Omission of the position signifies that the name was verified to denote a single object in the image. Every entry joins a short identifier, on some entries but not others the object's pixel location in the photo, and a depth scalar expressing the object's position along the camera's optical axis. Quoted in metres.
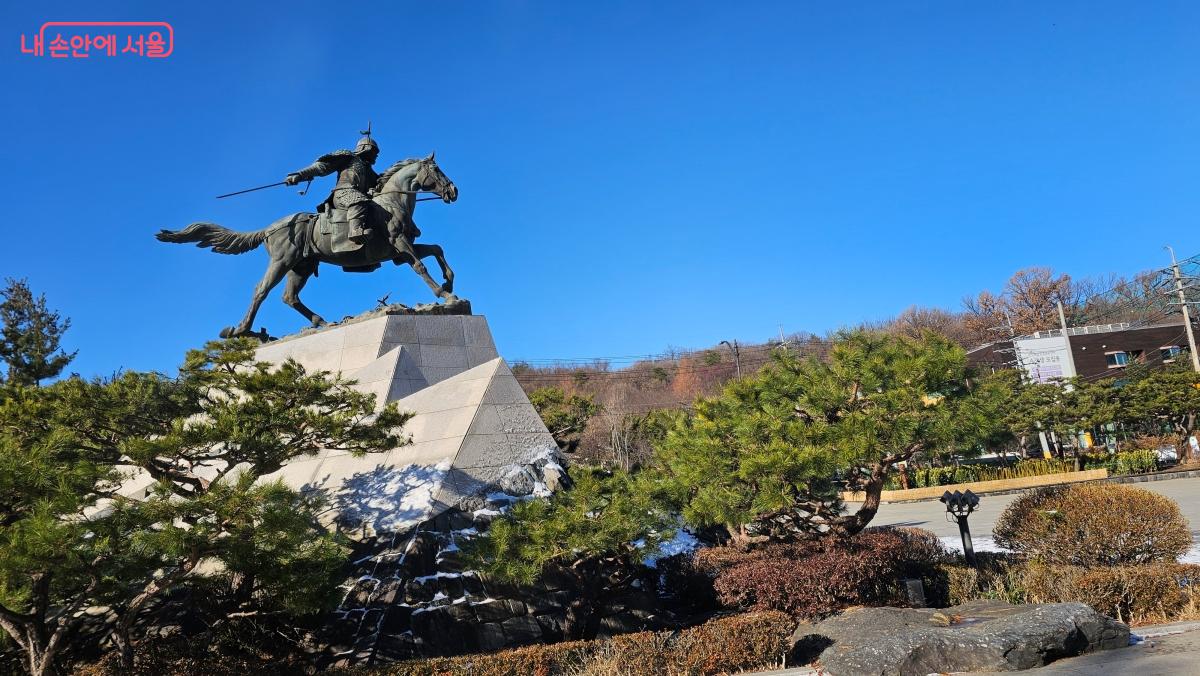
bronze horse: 12.46
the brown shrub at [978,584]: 8.09
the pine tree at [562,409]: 14.09
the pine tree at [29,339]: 21.36
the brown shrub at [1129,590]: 7.10
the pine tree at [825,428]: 7.06
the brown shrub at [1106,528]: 7.84
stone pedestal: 7.91
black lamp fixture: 9.21
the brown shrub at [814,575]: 7.60
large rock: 5.68
